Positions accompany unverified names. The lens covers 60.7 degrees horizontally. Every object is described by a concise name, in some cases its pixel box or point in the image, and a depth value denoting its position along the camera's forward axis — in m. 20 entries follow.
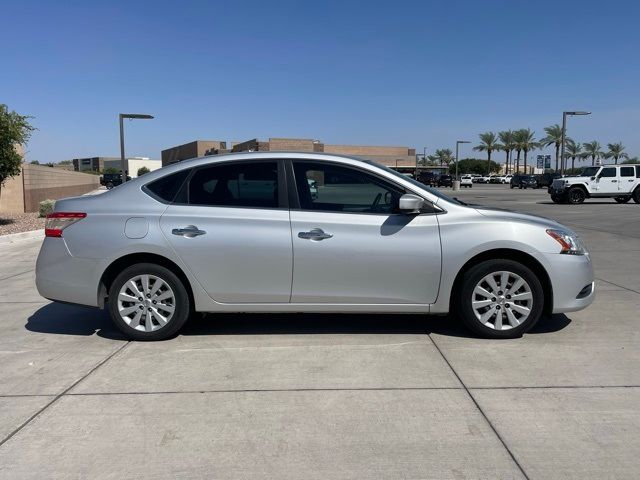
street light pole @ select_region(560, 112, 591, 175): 38.75
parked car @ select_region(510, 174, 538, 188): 62.41
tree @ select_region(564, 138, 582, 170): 97.07
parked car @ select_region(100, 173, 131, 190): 50.59
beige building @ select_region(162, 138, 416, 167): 76.19
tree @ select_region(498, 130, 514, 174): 98.69
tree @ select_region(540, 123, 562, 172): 87.44
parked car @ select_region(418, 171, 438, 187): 61.91
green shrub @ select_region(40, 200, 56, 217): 18.97
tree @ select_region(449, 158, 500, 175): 131.25
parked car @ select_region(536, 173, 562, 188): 55.31
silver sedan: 5.01
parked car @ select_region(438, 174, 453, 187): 62.95
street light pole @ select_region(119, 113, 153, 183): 24.52
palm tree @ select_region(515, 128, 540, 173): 97.19
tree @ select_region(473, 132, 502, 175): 101.44
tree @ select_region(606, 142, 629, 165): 96.81
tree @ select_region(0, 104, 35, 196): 14.43
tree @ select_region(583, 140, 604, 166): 97.69
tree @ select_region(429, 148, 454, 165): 119.59
